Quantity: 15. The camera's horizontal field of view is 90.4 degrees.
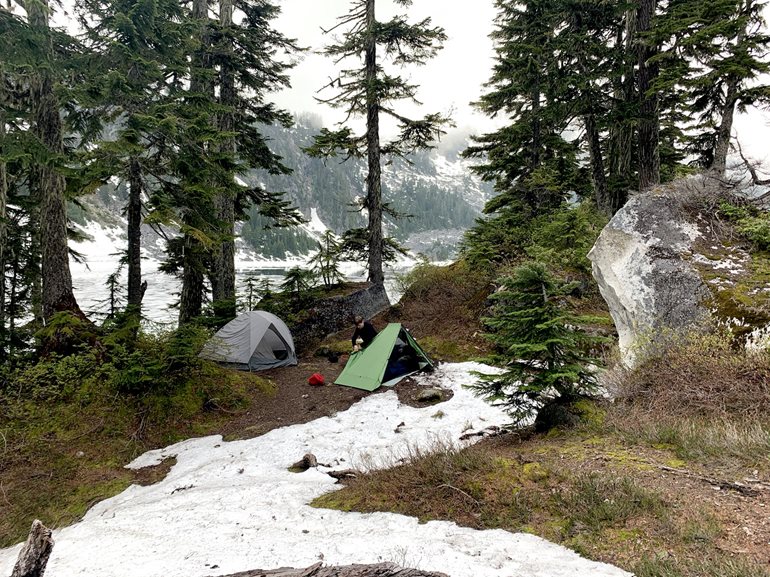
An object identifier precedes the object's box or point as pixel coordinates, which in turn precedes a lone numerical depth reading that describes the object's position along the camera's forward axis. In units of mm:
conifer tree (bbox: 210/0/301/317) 15070
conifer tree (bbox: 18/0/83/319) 9359
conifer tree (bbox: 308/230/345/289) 17342
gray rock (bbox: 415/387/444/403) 9297
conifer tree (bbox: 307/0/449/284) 16731
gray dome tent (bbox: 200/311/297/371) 12273
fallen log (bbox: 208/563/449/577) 2111
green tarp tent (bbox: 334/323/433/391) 10742
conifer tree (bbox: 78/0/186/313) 7562
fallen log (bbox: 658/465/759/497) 3305
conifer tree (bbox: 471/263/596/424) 5262
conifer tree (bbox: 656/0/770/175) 9852
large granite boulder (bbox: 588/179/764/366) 6238
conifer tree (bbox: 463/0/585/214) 15609
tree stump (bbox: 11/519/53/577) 2120
